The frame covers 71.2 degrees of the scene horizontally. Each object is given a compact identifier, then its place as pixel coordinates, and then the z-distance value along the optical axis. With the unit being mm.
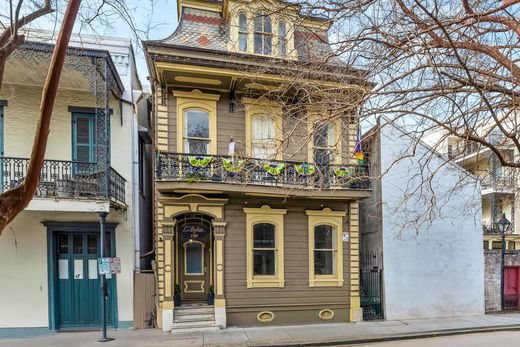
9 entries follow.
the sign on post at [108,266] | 9767
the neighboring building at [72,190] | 10180
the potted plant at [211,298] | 11477
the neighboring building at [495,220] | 21230
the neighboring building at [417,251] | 12695
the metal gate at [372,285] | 12633
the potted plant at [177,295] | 11242
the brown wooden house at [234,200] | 10883
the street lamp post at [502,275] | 13812
